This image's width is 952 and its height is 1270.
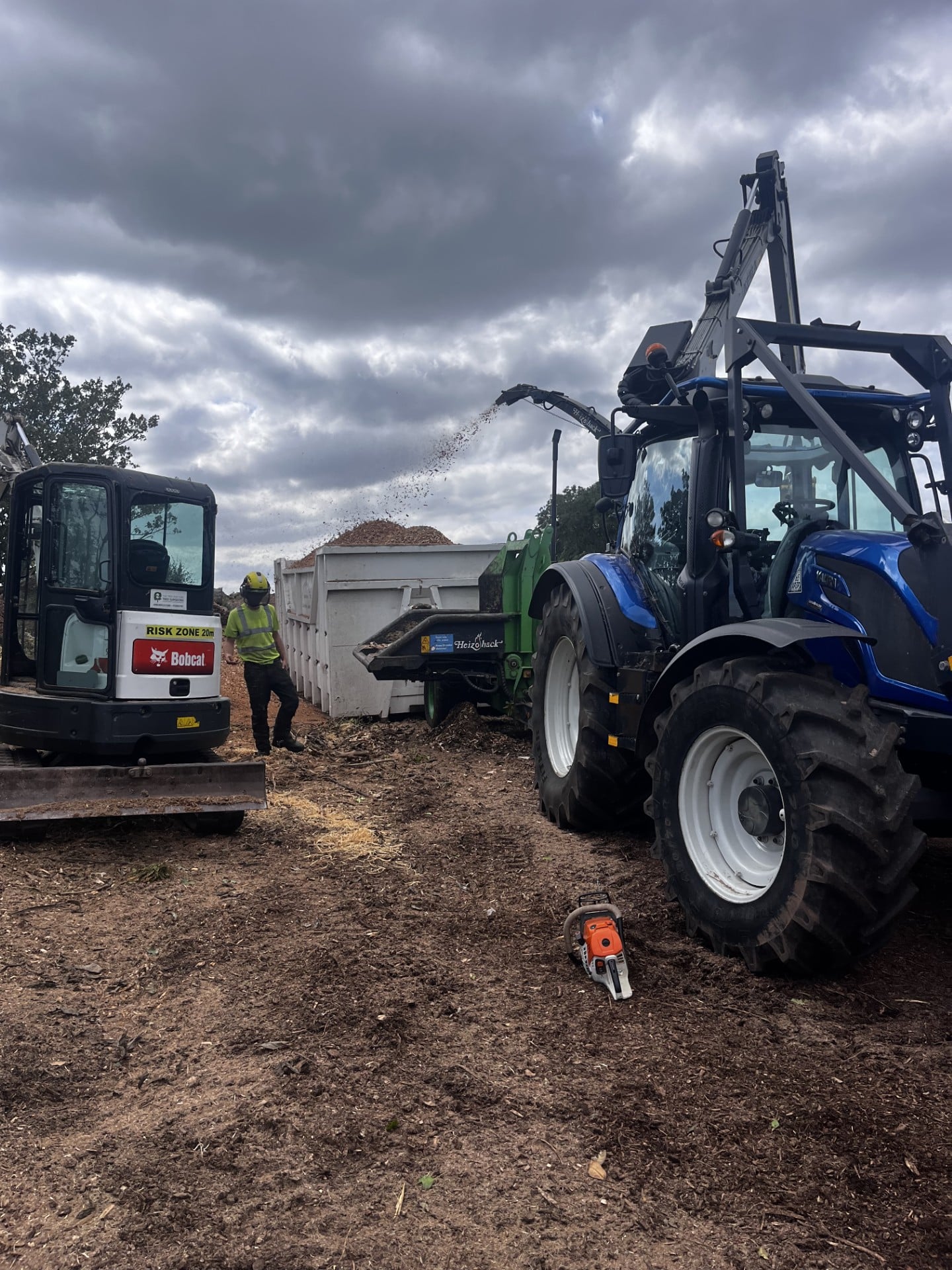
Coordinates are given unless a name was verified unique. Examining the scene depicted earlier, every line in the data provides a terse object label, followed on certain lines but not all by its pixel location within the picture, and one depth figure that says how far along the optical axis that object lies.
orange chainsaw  3.49
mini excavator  5.92
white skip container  10.77
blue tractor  3.27
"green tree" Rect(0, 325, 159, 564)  17.22
